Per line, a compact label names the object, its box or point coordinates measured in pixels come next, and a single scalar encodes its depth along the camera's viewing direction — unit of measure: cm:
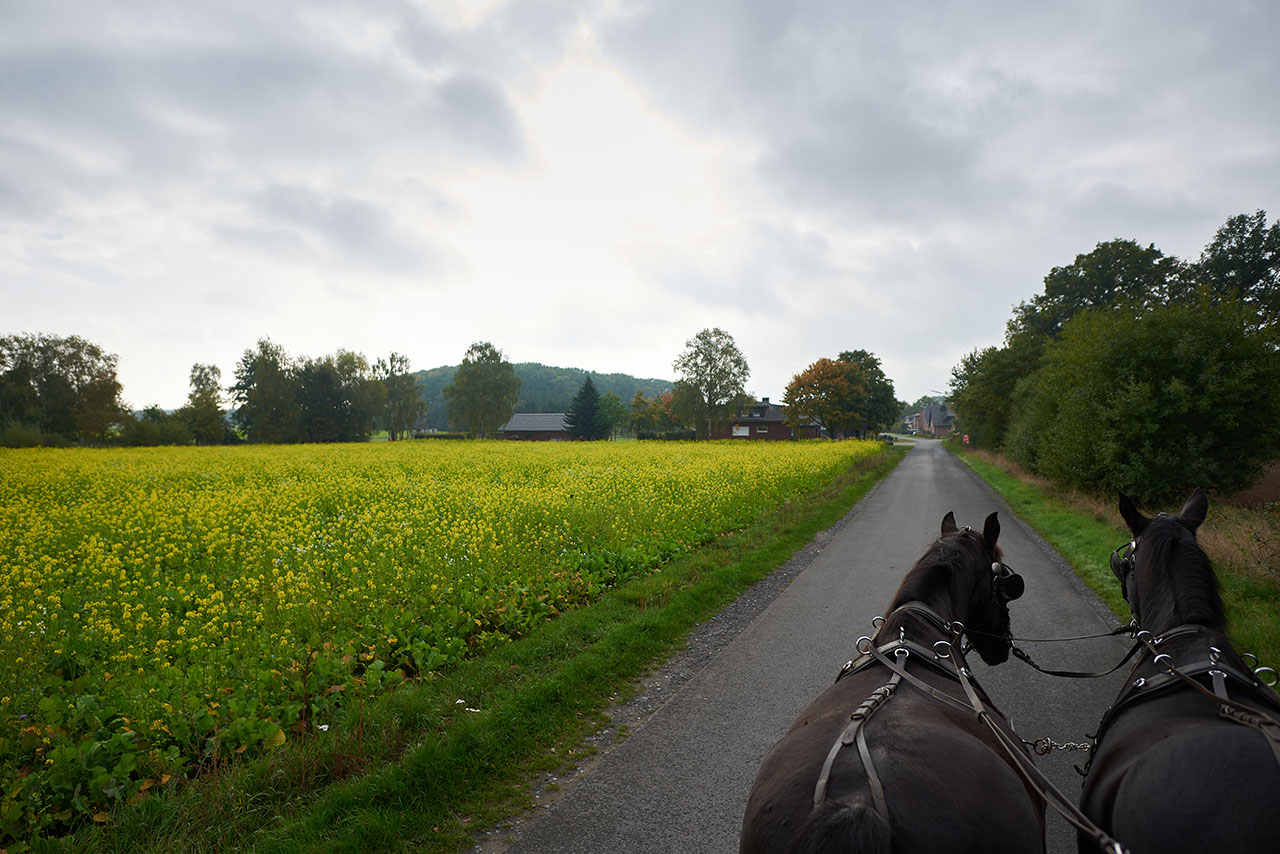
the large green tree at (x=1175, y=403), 1399
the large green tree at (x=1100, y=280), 4472
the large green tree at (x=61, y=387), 5128
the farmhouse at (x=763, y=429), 8081
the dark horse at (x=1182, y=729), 187
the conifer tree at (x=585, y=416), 7812
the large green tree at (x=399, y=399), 8194
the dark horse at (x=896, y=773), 173
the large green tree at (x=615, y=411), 9769
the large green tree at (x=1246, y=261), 4075
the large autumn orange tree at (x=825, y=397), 6550
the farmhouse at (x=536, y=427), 8962
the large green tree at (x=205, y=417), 5975
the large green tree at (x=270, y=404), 6488
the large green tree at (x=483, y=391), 7512
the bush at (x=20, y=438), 3997
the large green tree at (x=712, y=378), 7394
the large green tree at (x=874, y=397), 7294
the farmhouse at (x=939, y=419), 13840
